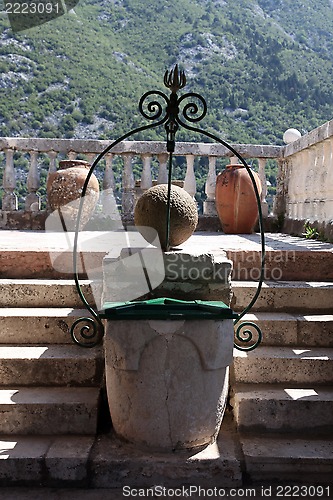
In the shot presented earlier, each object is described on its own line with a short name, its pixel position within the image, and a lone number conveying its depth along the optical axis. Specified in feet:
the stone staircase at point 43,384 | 8.18
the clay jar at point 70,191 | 20.38
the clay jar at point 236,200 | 20.21
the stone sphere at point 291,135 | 23.58
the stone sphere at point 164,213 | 9.85
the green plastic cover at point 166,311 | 8.15
